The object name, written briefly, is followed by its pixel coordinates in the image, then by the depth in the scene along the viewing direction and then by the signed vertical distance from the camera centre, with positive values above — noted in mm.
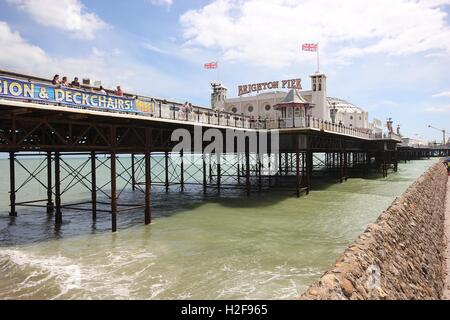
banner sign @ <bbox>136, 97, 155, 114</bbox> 17609 +2813
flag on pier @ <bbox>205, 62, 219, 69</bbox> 46438 +12383
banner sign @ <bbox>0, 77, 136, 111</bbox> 12484 +2644
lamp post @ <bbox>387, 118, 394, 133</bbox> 73888 +6825
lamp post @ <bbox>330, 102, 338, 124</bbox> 45531 +5853
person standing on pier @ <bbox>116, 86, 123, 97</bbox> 17750 +3444
